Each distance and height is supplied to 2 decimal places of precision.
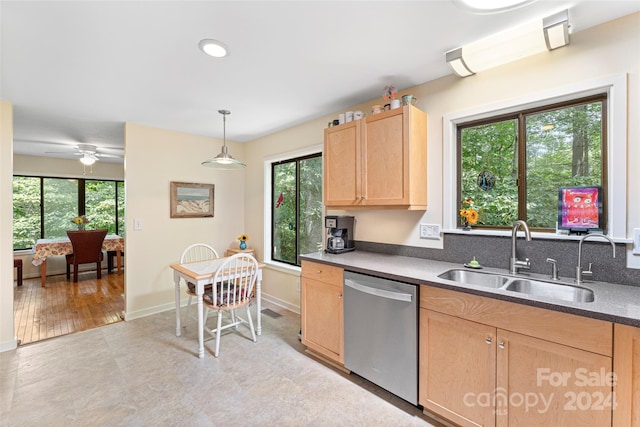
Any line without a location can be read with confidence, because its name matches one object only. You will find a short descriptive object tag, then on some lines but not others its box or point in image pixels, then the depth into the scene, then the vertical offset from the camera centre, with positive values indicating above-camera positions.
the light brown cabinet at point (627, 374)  1.12 -0.65
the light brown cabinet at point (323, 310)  2.22 -0.82
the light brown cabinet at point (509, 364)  1.20 -0.75
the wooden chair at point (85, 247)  4.86 -0.62
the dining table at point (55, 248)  4.69 -0.63
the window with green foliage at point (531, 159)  1.72 +0.37
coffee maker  2.72 -0.21
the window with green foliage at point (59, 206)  5.28 +0.13
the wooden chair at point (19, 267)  4.49 -0.91
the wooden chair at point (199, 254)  3.75 -0.57
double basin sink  1.53 -0.44
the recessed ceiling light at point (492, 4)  1.35 +1.02
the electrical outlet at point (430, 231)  2.26 -0.15
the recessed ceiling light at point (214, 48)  1.74 +1.06
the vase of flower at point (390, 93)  2.29 +0.99
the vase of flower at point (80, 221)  5.44 -0.17
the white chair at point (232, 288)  2.55 -0.74
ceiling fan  4.46 +1.03
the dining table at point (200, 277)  2.50 -0.60
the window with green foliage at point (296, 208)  3.46 +0.06
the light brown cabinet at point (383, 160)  2.15 +0.43
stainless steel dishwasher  1.77 -0.82
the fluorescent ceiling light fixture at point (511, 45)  1.55 +1.03
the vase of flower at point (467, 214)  2.09 -0.01
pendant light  2.79 +0.50
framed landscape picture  3.72 +0.17
